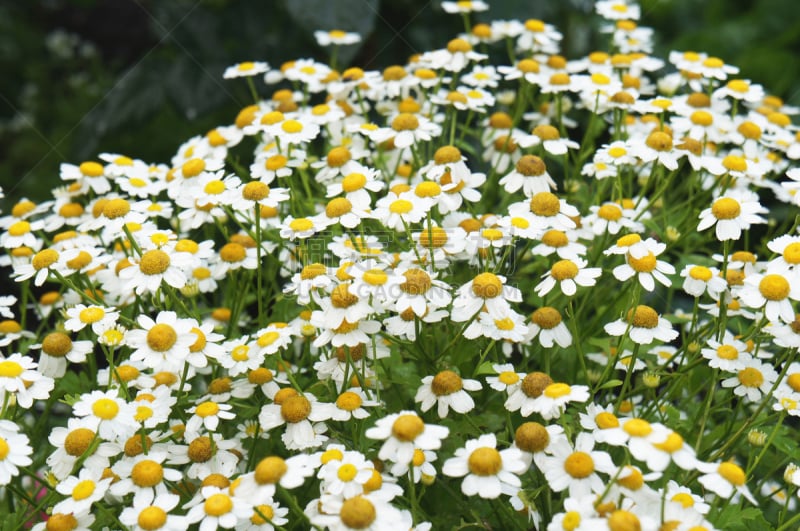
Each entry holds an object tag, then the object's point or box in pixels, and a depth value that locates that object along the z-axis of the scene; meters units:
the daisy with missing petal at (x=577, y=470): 0.56
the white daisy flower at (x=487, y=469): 0.56
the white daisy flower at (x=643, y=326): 0.61
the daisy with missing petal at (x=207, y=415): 0.59
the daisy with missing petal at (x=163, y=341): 0.59
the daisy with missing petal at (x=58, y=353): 0.63
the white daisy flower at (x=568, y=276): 0.61
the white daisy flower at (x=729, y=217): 0.63
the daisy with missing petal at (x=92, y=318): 0.61
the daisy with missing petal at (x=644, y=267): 0.62
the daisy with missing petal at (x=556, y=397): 0.57
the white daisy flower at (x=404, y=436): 0.56
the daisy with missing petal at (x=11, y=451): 0.57
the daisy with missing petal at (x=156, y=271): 0.61
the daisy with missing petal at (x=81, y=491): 0.57
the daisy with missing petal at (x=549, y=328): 0.62
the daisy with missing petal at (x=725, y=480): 0.55
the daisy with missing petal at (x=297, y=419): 0.59
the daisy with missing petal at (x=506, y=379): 0.60
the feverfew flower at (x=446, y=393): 0.59
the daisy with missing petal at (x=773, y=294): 0.59
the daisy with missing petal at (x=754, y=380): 0.62
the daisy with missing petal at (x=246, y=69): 0.75
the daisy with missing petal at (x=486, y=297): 0.60
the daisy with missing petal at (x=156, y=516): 0.56
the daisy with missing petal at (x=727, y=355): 0.61
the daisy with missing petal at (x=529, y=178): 0.66
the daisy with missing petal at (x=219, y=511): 0.55
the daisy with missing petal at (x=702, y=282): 0.62
